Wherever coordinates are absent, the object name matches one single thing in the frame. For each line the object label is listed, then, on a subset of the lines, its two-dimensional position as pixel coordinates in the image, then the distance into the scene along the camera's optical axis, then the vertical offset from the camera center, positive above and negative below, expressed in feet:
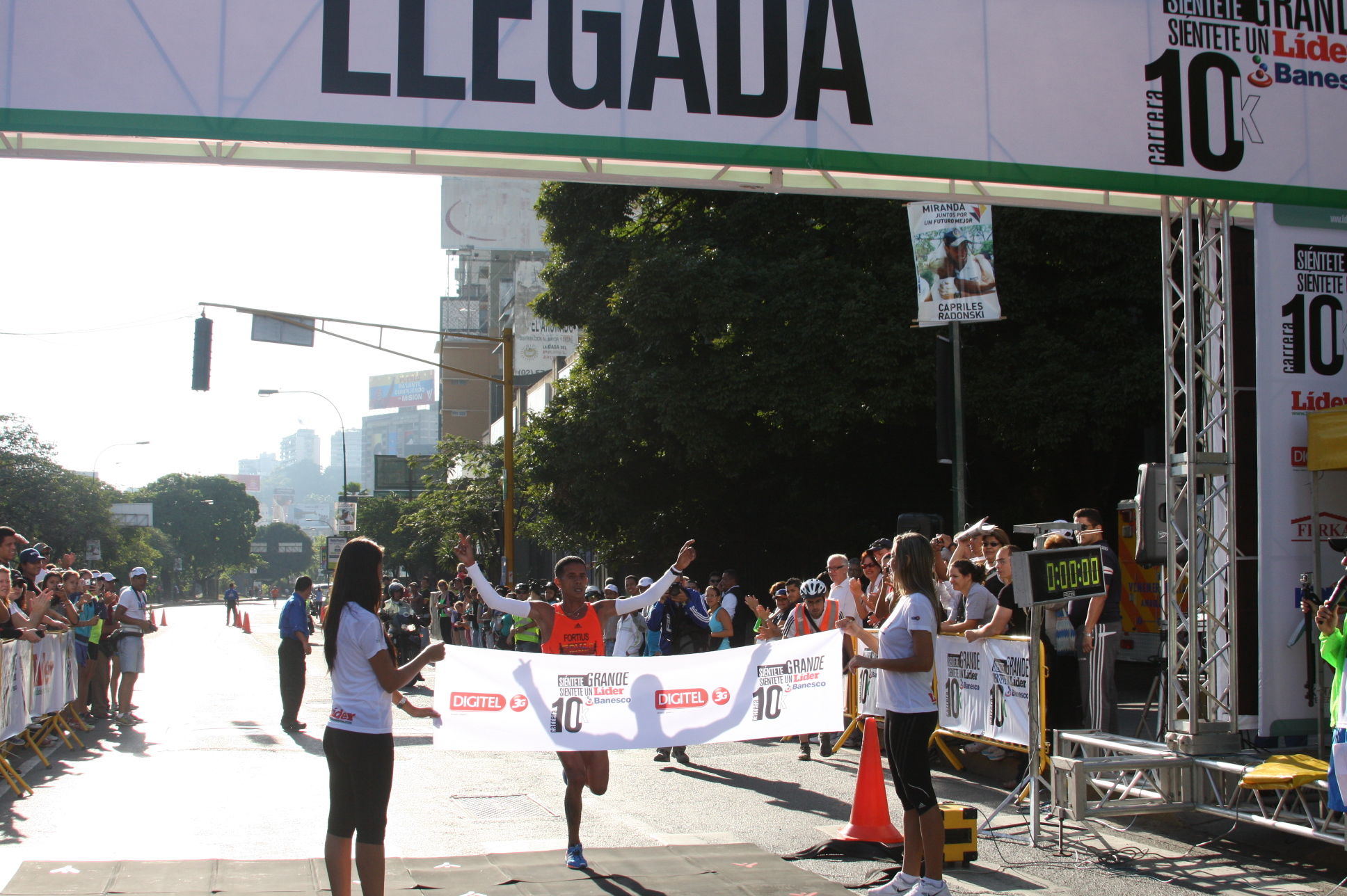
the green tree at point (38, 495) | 168.96 +4.55
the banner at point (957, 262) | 54.54 +12.84
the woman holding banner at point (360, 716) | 17.39 -2.99
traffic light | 68.59 +10.08
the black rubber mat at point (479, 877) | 21.68 -7.08
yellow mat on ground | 22.47 -4.96
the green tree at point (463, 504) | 120.88 +2.41
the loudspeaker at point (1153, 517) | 28.50 +0.24
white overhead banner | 24.85 +10.57
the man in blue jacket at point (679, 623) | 46.83 -4.07
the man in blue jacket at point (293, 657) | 47.88 -5.69
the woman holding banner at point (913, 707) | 20.25 -3.31
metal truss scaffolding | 28.04 +0.59
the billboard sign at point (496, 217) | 291.38 +80.17
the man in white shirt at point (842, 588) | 40.75 -2.25
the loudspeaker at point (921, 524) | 39.47 +0.09
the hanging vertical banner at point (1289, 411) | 28.22 +2.96
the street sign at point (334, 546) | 133.69 -2.52
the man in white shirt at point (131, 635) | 50.67 -4.98
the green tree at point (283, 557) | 611.06 -17.37
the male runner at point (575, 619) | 24.00 -2.16
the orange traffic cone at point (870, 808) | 24.86 -6.29
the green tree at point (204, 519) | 456.04 +2.64
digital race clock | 25.02 -1.10
